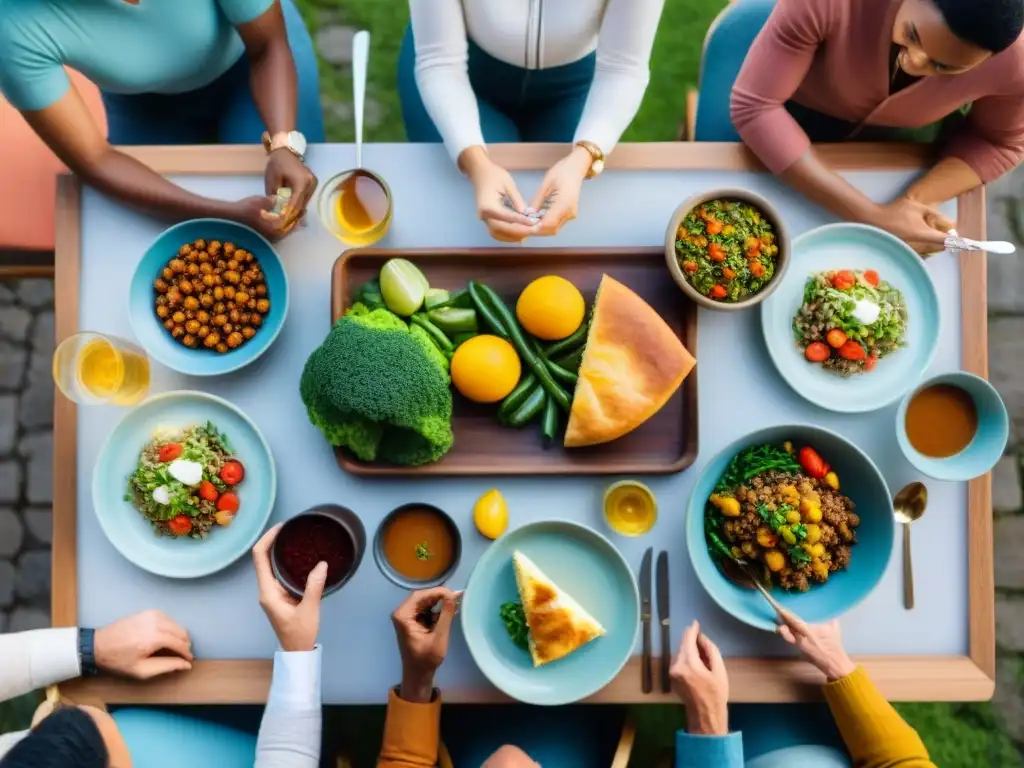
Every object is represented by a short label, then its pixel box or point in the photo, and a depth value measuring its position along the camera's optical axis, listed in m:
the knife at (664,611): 1.41
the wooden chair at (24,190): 1.68
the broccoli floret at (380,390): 1.27
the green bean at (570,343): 1.43
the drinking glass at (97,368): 1.36
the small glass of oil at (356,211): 1.44
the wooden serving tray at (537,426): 1.42
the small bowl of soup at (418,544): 1.38
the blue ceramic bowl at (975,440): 1.38
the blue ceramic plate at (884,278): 1.45
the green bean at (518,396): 1.41
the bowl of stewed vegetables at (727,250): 1.36
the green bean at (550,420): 1.41
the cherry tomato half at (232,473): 1.41
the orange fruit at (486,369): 1.37
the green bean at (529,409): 1.41
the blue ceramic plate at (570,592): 1.35
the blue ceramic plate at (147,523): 1.40
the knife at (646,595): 1.41
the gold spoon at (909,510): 1.44
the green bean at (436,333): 1.42
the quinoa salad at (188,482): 1.37
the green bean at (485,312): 1.42
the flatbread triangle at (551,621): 1.32
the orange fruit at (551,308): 1.39
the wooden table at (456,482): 1.43
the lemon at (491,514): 1.42
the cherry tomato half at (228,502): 1.40
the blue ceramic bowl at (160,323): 1.41
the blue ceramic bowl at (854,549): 1.36
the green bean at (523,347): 1.42
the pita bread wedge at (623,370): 1.38
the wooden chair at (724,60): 1.73
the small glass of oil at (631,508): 1.43
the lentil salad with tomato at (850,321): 1.41
